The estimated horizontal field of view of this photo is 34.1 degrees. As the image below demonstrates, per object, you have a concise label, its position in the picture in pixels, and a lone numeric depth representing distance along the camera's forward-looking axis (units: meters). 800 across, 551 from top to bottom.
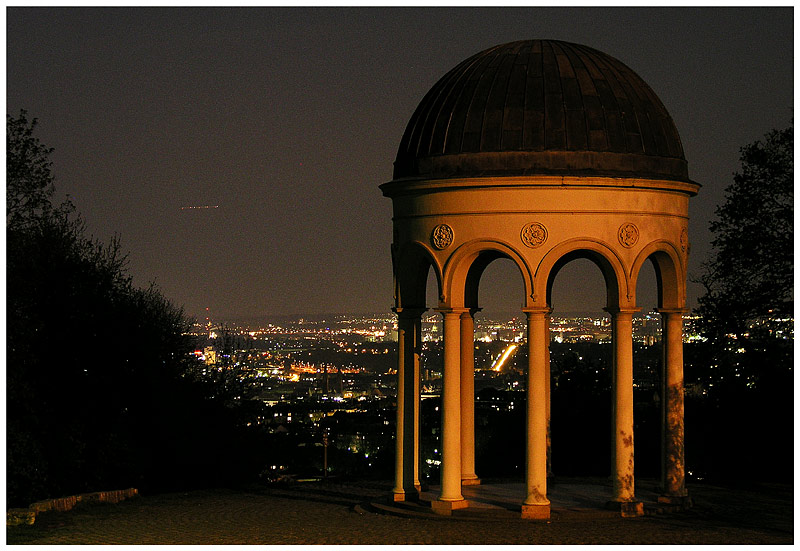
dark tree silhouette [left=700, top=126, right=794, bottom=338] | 35.94
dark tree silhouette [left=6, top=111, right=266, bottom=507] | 31.50
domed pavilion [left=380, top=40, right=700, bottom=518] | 25.00
